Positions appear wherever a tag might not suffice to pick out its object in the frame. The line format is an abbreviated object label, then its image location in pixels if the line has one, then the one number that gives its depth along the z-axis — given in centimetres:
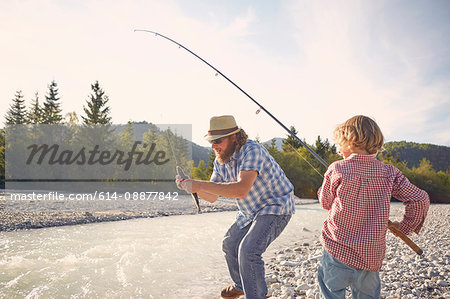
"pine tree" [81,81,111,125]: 4962
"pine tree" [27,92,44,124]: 5378
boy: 229
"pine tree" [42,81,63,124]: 5388
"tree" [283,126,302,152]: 5631
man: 297
